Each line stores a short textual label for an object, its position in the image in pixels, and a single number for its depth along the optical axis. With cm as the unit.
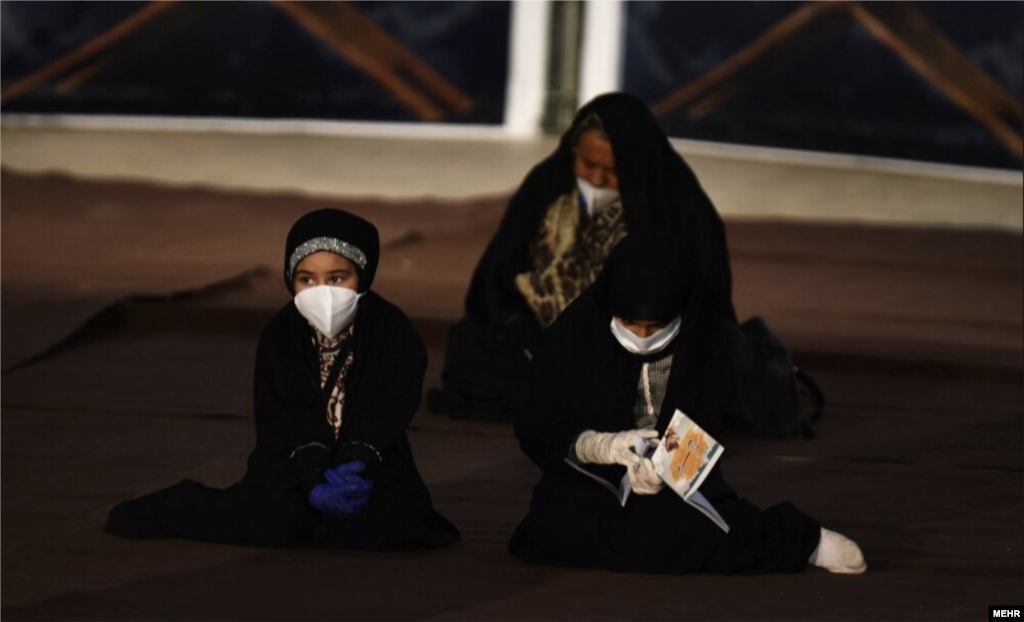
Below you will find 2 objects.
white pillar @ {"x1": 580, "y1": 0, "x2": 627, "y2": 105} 2507
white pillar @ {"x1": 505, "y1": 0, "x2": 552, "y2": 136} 2516
